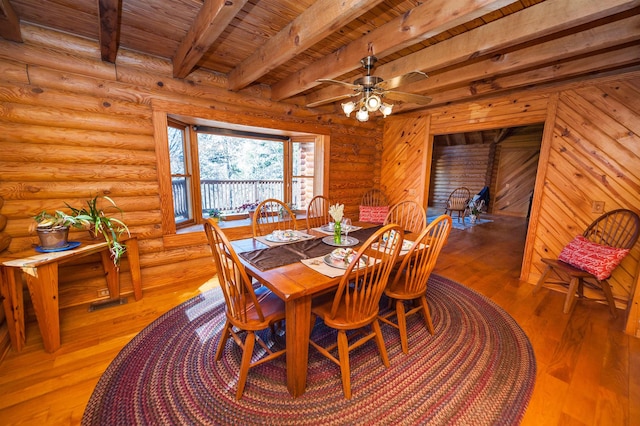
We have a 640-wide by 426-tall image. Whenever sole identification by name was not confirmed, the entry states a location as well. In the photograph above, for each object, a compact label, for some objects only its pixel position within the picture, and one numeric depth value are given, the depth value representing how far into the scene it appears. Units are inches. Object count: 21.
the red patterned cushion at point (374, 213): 164.7
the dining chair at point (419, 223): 110.1
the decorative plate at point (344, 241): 83.7
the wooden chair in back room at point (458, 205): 257.7
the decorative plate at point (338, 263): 64.7
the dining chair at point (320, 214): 125.6
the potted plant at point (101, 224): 84.9
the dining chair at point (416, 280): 73.6
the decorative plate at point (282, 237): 87.0
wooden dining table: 53.8
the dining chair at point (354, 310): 56.4
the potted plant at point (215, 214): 136.9
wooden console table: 69.1
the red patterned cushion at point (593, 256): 92.9
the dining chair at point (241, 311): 57.4
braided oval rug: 55.7
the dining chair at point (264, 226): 95.5
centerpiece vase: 80.8
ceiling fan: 73.2
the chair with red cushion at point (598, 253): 93.4
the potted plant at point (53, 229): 75.9
